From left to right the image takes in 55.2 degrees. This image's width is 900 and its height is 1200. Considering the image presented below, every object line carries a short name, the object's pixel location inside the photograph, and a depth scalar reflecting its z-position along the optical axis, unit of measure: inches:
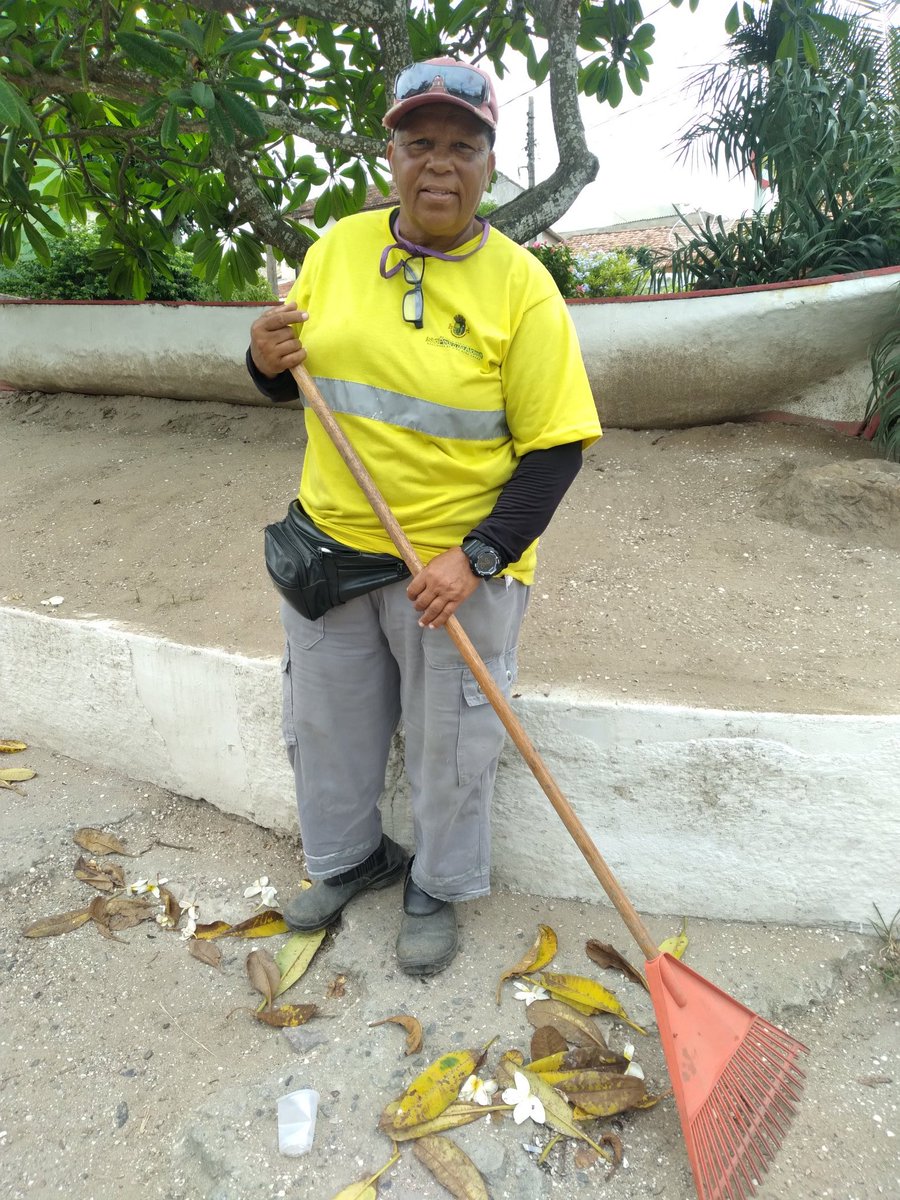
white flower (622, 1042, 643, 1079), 73.2
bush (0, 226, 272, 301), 257.1
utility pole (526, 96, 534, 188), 941.8
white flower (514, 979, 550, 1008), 80.3
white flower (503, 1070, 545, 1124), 69.4
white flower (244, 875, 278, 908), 95.1
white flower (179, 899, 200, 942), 91.0
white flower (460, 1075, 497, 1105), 71.1
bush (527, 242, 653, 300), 218.5
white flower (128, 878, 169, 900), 96.7
